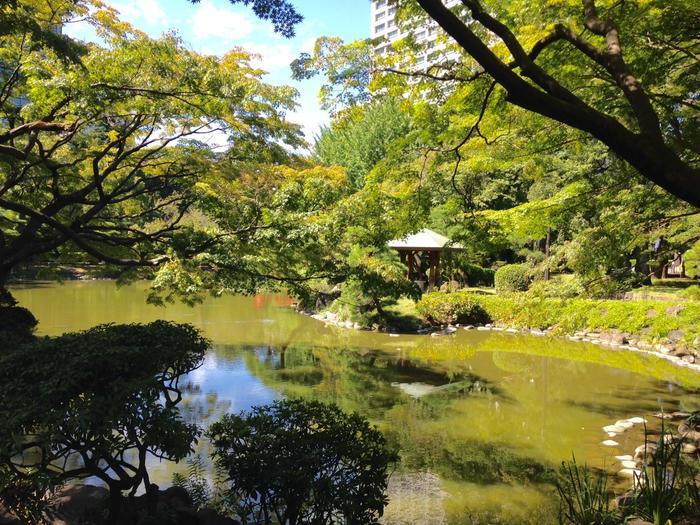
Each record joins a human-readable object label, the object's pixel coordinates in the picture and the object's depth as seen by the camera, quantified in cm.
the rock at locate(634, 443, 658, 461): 539
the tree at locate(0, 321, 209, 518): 259
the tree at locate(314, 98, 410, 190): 2712
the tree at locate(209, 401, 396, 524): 283
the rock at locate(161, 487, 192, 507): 390
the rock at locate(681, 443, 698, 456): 526
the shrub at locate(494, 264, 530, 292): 1669
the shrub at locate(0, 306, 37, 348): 599
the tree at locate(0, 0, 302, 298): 522
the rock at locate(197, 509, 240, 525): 345
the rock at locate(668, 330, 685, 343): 1109
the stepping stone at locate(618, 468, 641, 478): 509
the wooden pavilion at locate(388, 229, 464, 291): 1652
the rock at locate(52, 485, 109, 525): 337
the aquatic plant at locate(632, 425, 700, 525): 270
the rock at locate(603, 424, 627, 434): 643
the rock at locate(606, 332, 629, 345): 1201
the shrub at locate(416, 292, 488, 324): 1466
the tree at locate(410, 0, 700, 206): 219
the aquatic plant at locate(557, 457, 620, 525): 278
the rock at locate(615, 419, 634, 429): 657
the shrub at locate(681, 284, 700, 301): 880
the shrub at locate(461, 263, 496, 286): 2067
